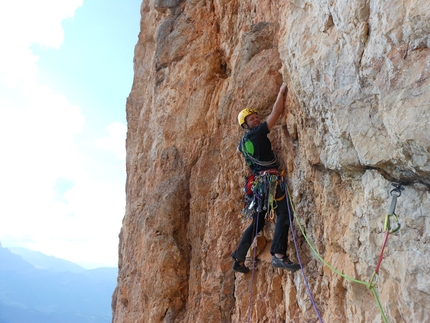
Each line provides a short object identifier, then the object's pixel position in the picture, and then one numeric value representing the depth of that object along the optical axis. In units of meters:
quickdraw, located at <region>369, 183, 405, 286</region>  2.68
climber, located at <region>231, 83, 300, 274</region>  4.44
